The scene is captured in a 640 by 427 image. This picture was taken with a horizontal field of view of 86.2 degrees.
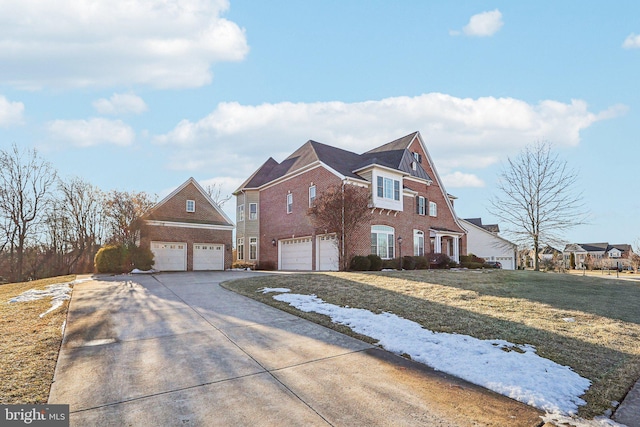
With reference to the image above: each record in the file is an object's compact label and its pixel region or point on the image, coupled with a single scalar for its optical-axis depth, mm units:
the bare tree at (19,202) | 29406
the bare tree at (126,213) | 21875
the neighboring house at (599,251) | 72988
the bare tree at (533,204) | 25172
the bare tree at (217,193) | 41625
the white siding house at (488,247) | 39000
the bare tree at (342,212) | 19062
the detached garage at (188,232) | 22875
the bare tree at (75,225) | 31719
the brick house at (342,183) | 22156
